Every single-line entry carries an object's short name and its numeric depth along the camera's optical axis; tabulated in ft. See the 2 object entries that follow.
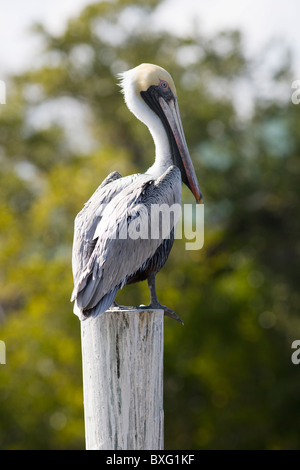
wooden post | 19.76
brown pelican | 20.68
